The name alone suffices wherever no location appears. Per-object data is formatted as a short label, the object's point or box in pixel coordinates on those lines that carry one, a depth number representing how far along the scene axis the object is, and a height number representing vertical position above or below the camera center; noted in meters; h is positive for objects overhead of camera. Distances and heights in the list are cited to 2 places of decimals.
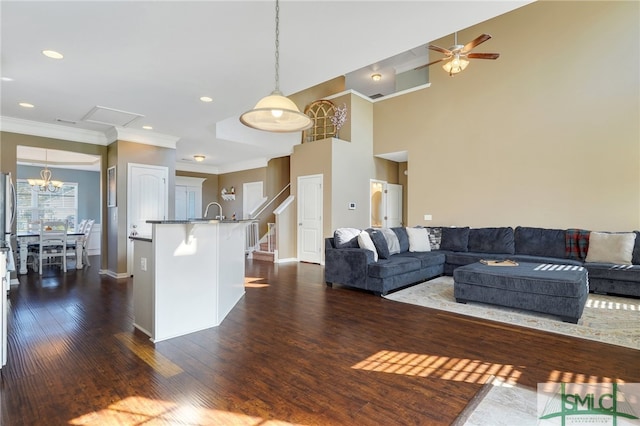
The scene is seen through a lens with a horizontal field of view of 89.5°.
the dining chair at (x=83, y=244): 6.97 -0.59
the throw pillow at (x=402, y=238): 5.97 -0.39
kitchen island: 2.91 -0.58
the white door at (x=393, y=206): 8.76 +0.32
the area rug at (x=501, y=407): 1.75 -1.11
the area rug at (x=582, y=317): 3.03 -1.09
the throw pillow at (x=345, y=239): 5.07 -0.34
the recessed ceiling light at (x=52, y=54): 3.19 +1.65
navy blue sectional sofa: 4.50 -0.64
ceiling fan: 4.58 +2.35
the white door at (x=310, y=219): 7.47 -0.03
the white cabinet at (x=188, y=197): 10.52 +0.69
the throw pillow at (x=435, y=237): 6.34 -0.39
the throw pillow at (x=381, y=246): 5.13 -0.45
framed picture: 6.03 +0.60
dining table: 6.08 -0.53
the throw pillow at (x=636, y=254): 4.59 -0.53
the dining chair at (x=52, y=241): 6.45 -0.48
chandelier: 8.39 +0.94
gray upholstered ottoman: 3.37 -0.79
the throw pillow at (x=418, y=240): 6.10 -0.43
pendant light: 2.50 +0.86
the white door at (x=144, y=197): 6.02 +0.40
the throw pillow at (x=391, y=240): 5.53 -0.39
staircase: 8.08 -0.84
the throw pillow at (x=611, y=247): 4.65 -0.44
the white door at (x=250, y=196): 9.92 +0.69
